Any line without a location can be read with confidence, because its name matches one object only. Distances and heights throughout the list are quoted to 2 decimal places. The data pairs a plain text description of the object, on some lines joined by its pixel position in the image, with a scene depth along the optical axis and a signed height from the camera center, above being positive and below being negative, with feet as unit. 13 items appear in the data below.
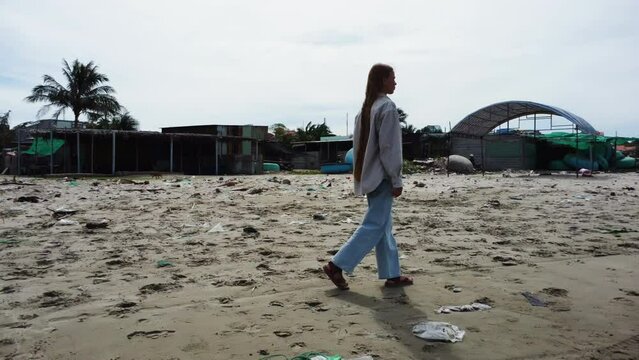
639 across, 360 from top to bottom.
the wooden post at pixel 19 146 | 71.31 +2.74
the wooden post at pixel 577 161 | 82.65 +1.05
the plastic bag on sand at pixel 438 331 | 7.70 -2.76
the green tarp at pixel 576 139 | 73.60 +4.66
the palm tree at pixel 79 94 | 110.11 +16.82
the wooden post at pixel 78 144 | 71.61 +3.07
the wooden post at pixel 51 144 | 70.39 +3.05
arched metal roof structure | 86.99 +10.93
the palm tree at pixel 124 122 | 123.44 +11.36
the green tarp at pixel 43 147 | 75.20 +2.85
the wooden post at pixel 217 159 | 86.50 +1.18
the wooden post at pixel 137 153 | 84.99 +2.09
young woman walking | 10.32 -0.37
